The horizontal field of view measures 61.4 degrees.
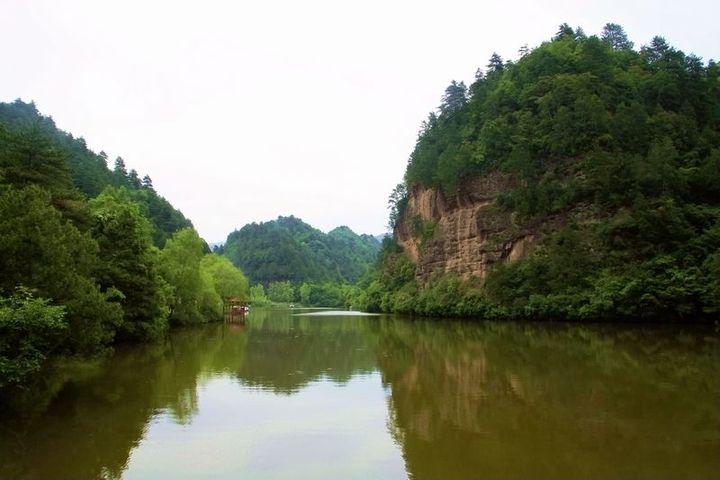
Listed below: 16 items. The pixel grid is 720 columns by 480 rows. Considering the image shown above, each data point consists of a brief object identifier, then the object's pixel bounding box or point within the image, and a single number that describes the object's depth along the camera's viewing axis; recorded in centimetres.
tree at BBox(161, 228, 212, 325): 4897
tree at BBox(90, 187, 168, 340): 3075
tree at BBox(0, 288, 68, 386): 1329
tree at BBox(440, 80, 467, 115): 8638
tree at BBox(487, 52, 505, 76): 8331
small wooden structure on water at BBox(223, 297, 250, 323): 7256
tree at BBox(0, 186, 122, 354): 1617
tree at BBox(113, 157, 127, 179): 11322
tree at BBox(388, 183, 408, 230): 9319
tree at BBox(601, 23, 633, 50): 9345
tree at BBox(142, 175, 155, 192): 12528
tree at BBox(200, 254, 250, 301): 7338
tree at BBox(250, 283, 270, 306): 15139
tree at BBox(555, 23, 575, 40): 8044
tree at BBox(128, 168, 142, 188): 11610
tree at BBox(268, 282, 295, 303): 17750
